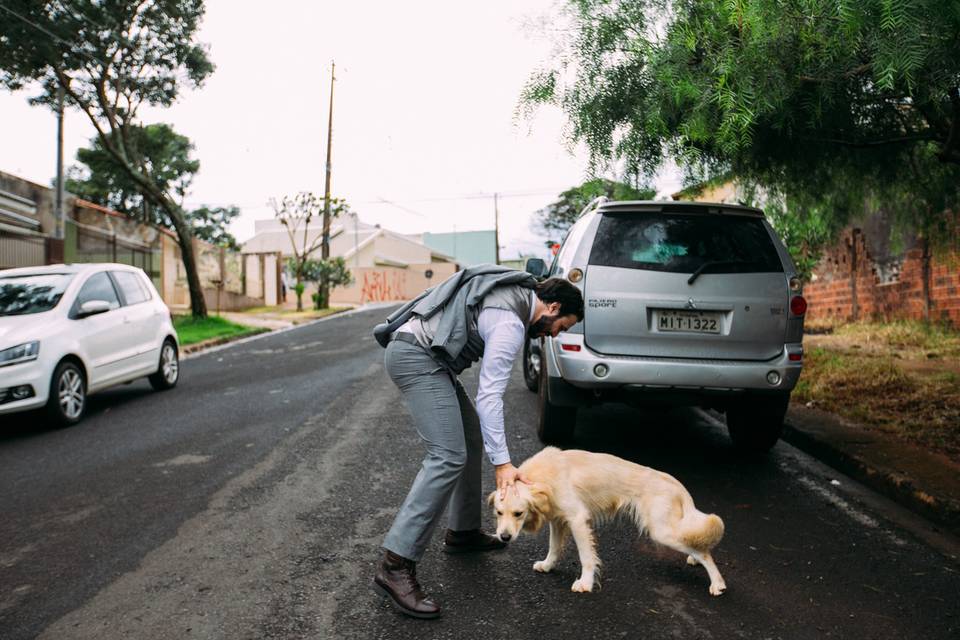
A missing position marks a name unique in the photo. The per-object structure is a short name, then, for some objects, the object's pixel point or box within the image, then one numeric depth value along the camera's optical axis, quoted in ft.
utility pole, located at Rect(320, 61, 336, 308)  96.94
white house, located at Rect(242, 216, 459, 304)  157.99
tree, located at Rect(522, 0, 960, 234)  12.71
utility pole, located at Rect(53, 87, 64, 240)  54.03
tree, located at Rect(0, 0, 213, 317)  51.62
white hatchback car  23.66
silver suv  16.61
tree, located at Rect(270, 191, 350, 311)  92.53
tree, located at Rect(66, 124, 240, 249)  113.70
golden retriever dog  10.80
